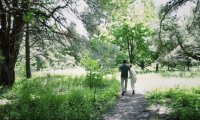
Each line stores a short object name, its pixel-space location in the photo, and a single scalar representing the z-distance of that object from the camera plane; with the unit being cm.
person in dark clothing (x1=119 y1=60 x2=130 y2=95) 879
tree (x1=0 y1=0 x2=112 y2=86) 780
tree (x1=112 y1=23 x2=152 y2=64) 2351
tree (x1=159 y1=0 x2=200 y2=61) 604
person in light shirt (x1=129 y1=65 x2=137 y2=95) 909
